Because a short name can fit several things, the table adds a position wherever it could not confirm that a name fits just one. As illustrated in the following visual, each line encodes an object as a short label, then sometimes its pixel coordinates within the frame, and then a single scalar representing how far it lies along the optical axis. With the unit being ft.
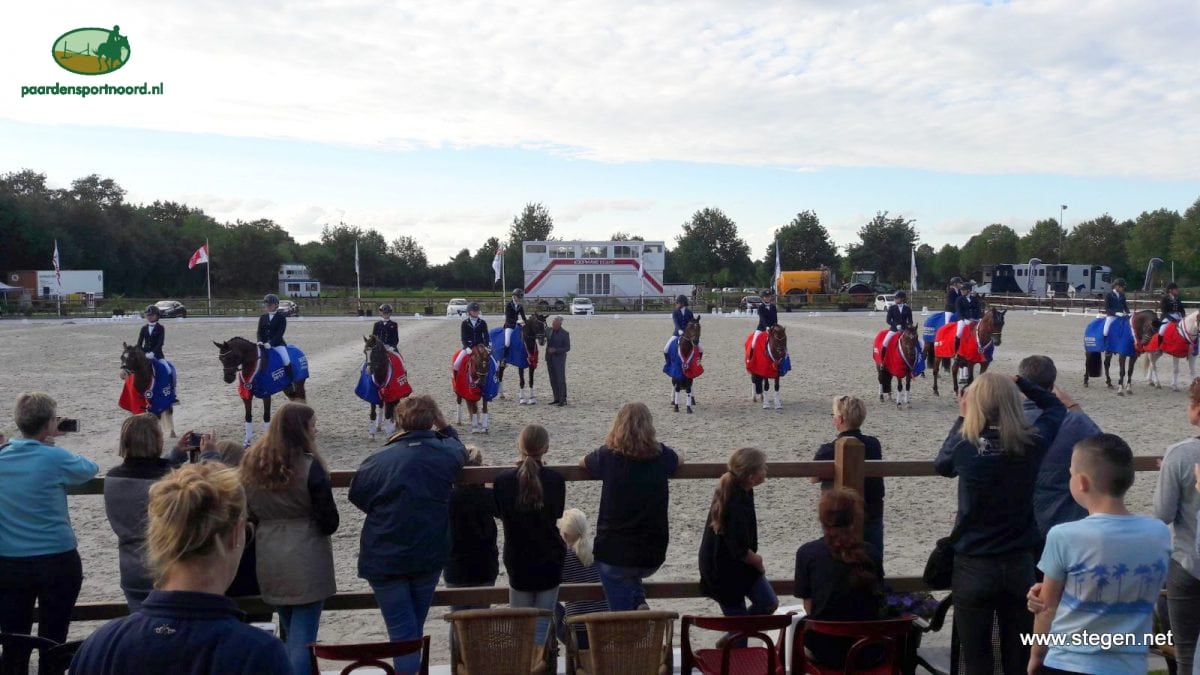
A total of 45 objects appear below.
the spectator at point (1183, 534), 12.00
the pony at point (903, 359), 49.39
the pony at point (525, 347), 53.47
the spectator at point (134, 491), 13.17
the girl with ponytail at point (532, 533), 13.98
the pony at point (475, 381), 42.70
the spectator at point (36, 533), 13.01
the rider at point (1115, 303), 56.29
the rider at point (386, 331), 44.57
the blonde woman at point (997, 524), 12.16
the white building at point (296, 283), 248.52
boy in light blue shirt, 9.59
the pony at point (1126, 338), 53.88
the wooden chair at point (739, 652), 11.71
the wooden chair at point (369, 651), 10.69
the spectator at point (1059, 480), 14.20
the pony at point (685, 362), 48.03
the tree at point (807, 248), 275.59
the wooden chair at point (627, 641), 11.17
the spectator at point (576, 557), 15.87
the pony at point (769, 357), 49.29
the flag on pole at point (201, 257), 150.30
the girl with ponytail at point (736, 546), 13.37
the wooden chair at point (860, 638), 11.46
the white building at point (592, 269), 183.32
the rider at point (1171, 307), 57.72
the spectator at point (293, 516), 12.60
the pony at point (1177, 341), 54.34
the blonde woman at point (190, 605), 6.49
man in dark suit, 50.96
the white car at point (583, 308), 160.76
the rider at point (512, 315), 53.72
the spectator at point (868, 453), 16.15
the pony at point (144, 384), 38.60
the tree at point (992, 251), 312.29
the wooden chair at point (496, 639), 11.56
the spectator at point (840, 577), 11.99
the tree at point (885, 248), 266.16
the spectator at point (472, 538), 15.28
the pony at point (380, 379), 40.73
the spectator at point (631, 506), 14.21
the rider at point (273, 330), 40.32
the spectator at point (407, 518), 13.44
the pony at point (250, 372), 39.70
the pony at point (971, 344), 51.03
